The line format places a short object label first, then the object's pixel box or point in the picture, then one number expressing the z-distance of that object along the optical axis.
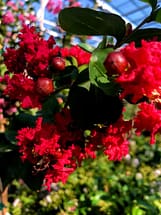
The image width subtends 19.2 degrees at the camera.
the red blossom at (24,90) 0.23
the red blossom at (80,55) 0.26
